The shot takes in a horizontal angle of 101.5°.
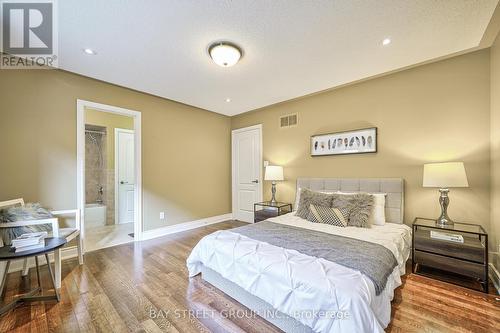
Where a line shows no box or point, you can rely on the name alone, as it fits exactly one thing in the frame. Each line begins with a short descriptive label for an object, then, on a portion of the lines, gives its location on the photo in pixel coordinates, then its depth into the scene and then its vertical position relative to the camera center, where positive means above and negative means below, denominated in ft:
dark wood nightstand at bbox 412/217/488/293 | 6.54 -3.00
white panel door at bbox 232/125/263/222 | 15.03 -0.38
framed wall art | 10.07 +1.24
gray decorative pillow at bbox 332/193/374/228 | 8.15 -1.70
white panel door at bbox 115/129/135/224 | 15.29 -0.58
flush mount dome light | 7.20 +4.09
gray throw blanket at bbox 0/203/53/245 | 6.69 -1.79
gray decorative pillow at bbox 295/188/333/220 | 9.29 -1.63
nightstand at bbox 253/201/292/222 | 12.15 -2.70
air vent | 13.10 +2.98
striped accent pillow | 8.32 -2.10
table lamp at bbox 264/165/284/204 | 12.57 -0.45
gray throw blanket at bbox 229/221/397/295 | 4.96 -2.42
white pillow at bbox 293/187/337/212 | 11.71 -1.88
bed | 4.09 -2.62
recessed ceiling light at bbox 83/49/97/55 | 7.60 +4.33
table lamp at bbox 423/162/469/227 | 7.01 -0.47
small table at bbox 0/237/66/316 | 5.69 -2.56
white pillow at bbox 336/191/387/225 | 8.64 -1.95
